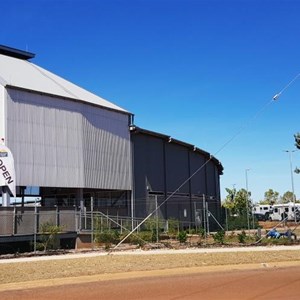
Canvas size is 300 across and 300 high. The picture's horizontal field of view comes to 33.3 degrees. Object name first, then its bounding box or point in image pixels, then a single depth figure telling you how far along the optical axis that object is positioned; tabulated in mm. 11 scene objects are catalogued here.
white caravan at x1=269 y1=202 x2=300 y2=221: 78631
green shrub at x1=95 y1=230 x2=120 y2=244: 27361
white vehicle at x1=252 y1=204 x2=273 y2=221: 88688
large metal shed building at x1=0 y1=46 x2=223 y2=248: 36781
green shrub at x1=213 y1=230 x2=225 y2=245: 26361
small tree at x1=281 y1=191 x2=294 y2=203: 162950
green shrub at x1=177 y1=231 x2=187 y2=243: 27391
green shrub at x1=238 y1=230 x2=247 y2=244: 27047
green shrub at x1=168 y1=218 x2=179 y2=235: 38353
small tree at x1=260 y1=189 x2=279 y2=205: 159688
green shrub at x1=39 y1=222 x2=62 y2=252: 25547
